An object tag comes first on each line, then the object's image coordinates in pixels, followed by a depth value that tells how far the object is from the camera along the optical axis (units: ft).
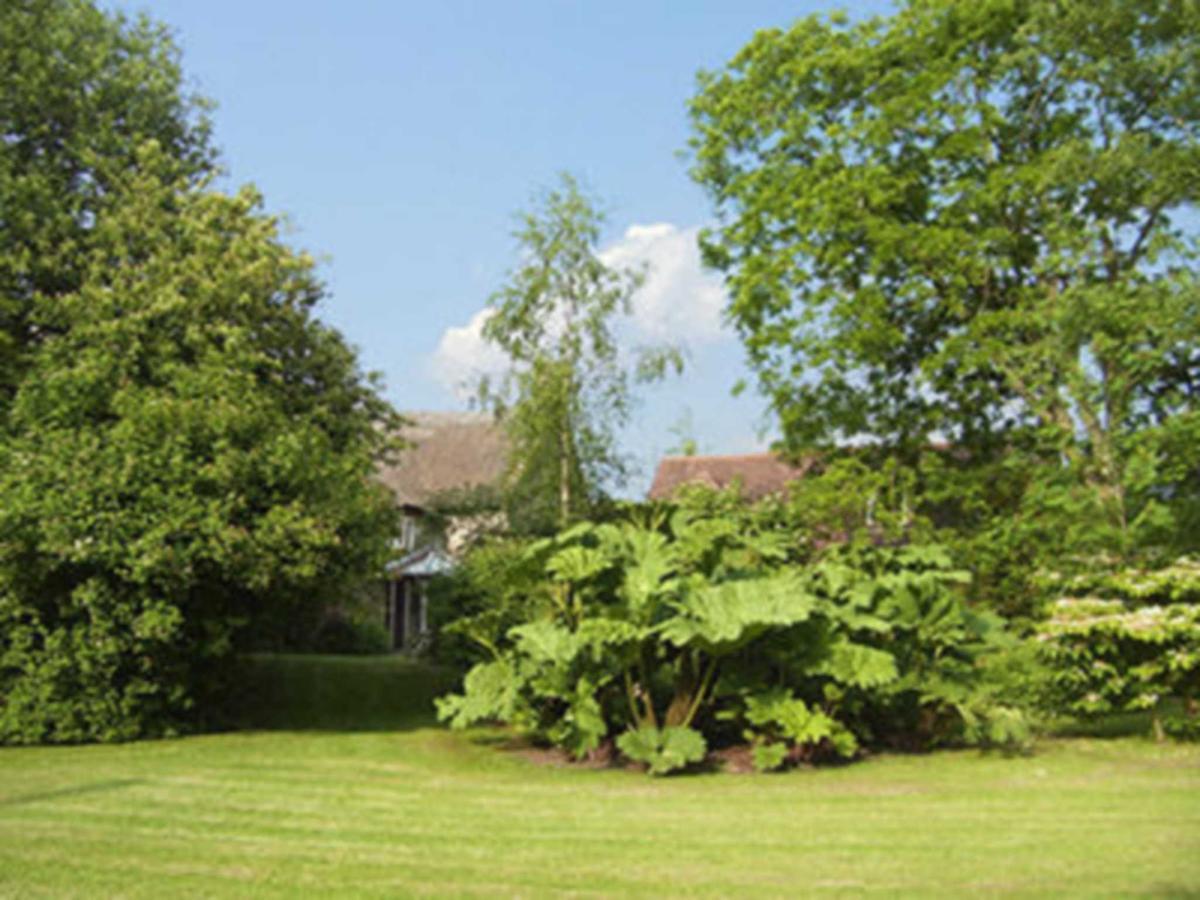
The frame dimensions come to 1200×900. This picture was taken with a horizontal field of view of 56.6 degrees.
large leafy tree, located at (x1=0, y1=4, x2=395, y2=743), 43.70
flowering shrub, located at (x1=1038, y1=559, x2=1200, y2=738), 37.32
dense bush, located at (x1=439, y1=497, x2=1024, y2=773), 36.35
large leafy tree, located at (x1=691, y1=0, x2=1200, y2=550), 59.41
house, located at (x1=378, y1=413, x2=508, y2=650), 75.25
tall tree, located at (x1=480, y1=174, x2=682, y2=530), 65.77
